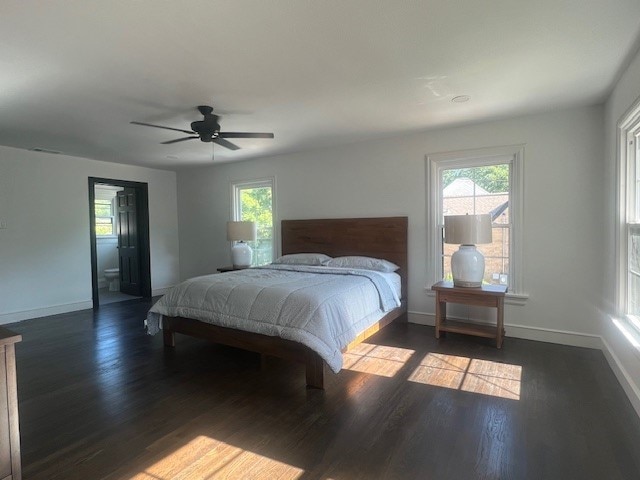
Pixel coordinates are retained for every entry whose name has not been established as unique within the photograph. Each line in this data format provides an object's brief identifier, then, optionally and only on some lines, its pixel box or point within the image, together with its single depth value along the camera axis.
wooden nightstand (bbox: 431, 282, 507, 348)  3.39
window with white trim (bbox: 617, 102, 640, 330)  2.55
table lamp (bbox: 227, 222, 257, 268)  5.35
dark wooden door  6.39
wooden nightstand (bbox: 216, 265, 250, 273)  5.40
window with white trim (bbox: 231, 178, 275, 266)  5.68
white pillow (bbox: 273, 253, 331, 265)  4.51
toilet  7.07
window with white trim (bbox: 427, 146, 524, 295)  3.73
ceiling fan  3.19
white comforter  2.59
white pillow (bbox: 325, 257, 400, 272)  4.11
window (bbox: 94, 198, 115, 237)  7.27
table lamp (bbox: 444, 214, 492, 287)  3.48
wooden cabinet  1.41
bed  2.66
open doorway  5.90
